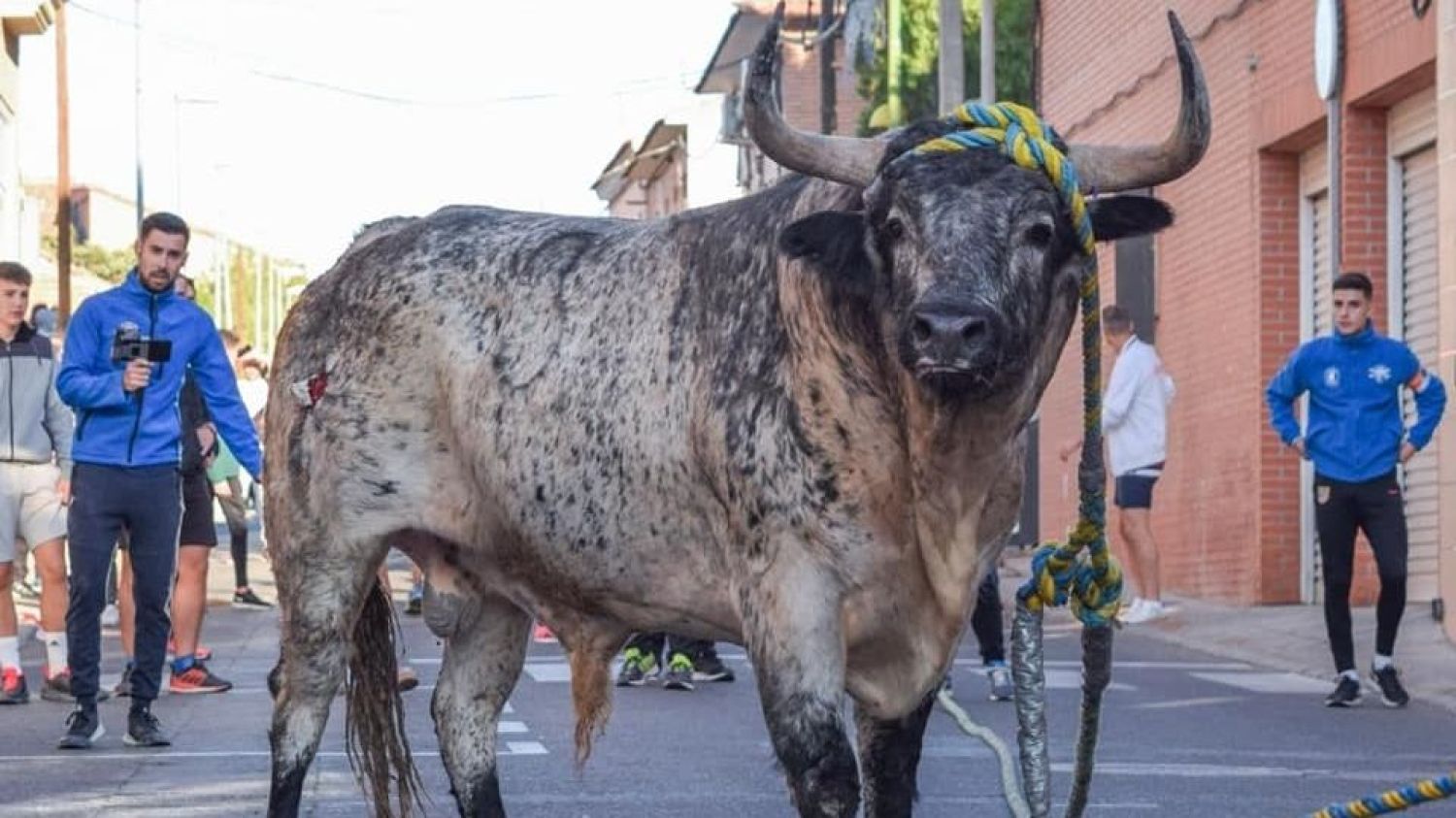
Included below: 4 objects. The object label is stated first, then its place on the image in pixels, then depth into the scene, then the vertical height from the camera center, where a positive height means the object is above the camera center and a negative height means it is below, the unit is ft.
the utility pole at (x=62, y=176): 128.98 +8.88
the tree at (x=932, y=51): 134.31 +13.94
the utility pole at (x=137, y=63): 182.48 +19.28
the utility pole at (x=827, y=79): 130.71 +12.58
